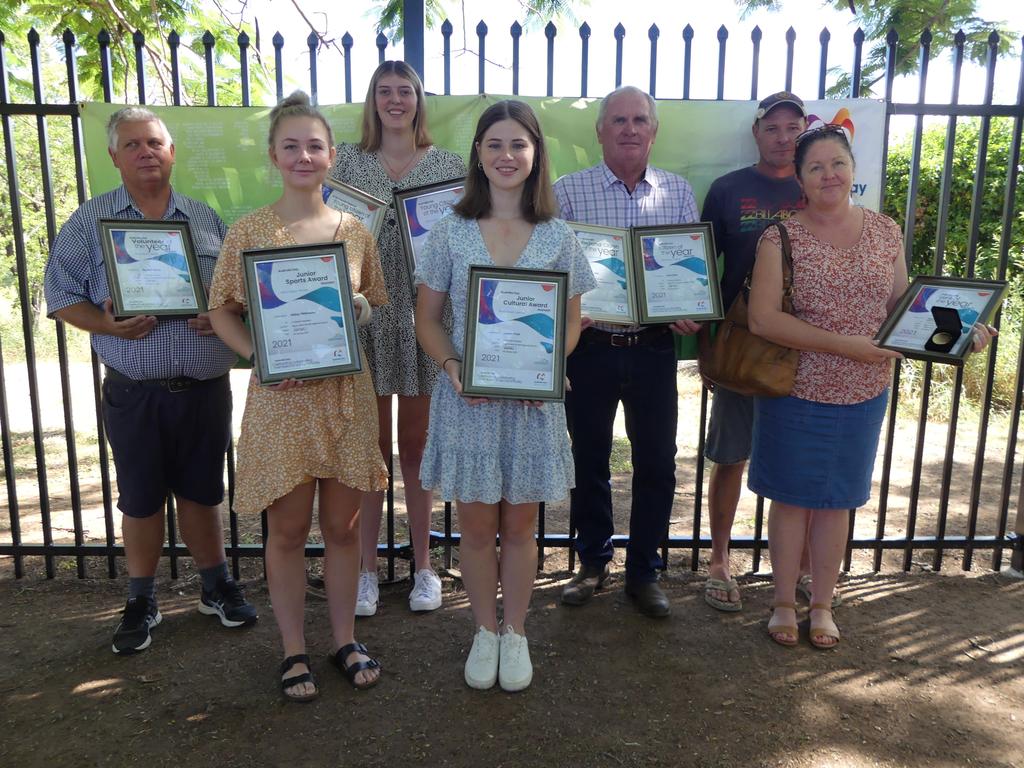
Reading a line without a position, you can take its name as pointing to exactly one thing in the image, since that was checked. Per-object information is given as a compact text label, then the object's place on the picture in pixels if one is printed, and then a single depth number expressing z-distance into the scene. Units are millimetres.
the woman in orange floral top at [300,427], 2904
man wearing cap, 3773
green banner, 4074
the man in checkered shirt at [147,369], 3322
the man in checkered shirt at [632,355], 3605
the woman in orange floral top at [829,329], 3285
